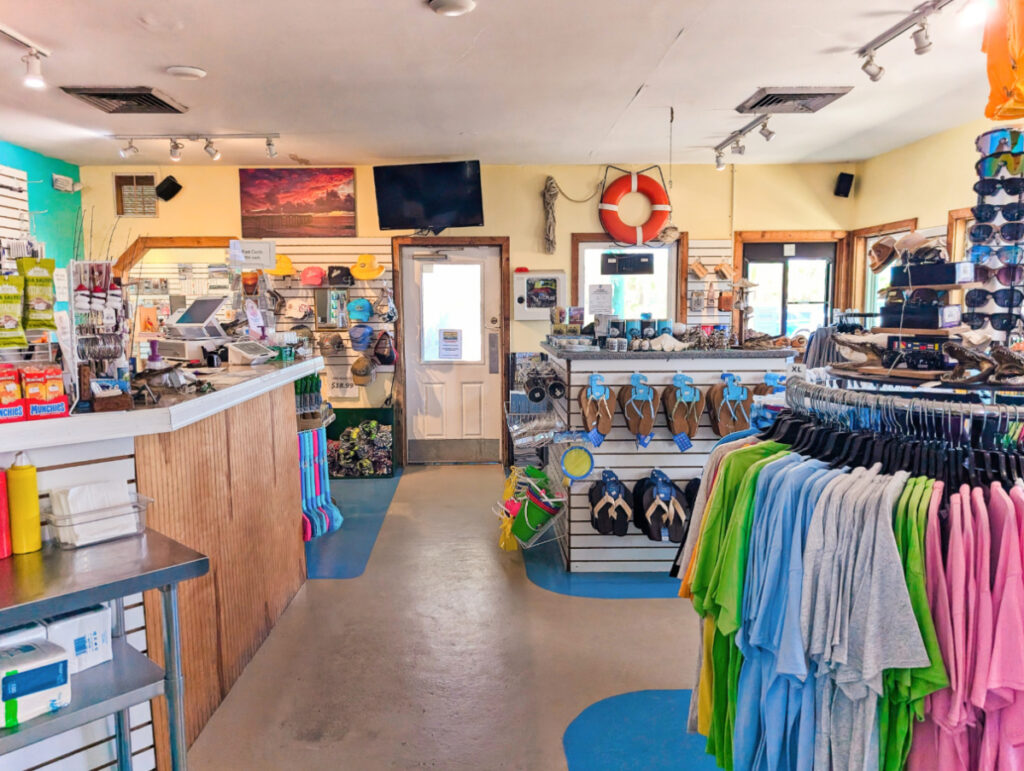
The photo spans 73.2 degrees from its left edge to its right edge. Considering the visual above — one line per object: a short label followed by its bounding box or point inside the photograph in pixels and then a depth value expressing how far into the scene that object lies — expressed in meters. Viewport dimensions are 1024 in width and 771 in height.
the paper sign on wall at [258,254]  4.31
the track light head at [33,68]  3.55
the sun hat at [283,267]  6.38
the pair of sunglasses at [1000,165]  2.40
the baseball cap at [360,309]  6.48
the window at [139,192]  6.46
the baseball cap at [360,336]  6.43
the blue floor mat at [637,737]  2.35
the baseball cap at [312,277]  6.44
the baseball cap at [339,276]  6.48
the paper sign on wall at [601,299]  4.46
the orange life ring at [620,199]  6.48
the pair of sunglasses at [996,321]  2.55
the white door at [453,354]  6.72
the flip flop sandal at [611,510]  3.79
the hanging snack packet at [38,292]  1.81
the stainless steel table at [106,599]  1.37
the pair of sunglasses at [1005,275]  2.50
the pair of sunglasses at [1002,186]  2.42
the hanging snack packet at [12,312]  1.75
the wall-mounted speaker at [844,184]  6.52
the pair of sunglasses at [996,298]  2.51
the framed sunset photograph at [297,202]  6.46
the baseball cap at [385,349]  6.45
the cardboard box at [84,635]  1.56
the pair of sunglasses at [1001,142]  2.40
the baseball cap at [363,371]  6.46
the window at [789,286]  6.77
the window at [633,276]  6.68
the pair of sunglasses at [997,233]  2.43
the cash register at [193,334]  3.69
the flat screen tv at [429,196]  6.29
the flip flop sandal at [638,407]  3.76
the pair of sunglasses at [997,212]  2.42
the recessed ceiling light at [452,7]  3.02
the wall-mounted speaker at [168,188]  6.39
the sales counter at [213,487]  1.94
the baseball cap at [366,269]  6.46
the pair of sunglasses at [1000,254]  2.46
